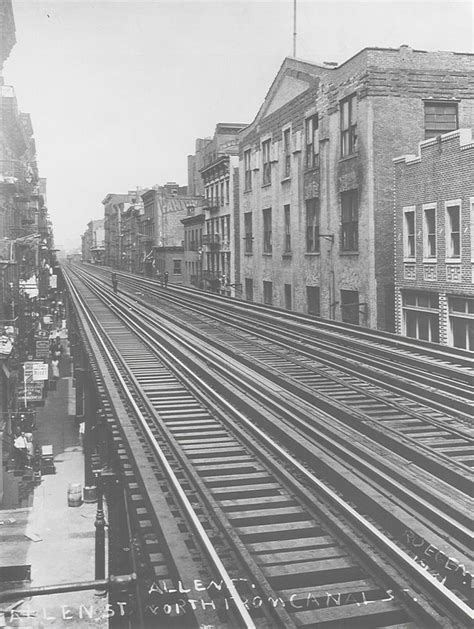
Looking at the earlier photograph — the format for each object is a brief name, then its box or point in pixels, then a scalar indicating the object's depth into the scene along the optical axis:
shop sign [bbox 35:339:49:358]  34.72
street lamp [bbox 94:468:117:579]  11.77
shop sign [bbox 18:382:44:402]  25.12
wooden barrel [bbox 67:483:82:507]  19.94
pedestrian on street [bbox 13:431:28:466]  22.67
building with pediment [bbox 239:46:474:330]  25.44
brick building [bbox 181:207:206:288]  58.81
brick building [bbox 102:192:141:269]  115.78
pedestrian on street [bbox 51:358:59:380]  43.09
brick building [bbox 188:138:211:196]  75.57
